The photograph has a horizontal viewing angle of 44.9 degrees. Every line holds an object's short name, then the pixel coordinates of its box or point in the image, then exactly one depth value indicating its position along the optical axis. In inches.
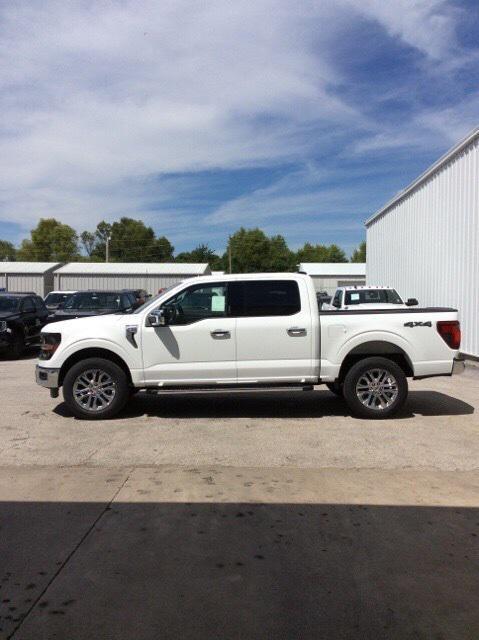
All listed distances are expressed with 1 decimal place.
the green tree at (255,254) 3408.0
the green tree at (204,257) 3476.9
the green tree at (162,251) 3885.3
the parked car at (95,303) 596.7
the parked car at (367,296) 651.4
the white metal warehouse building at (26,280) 1610.5
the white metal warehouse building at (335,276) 2244.1
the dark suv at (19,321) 564.4
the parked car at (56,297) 987.3
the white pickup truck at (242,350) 300.8
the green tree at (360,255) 4104.3
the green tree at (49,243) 3403.1
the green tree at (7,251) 3715.6
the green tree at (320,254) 4148.6
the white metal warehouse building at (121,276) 1595.7
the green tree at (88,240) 4151.1
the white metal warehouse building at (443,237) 512.7
